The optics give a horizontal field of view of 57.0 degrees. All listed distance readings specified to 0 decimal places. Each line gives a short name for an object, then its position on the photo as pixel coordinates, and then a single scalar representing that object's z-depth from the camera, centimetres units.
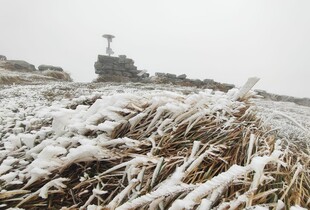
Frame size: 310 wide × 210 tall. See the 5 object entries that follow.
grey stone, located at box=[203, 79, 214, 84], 1220
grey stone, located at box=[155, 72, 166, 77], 1365
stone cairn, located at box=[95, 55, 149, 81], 1368
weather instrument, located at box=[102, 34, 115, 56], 1519
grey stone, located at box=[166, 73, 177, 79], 1331
